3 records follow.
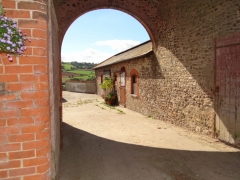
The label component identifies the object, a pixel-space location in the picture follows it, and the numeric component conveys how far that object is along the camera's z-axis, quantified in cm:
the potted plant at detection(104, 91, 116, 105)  1527
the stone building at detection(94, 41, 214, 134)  677
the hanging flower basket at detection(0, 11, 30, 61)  180
